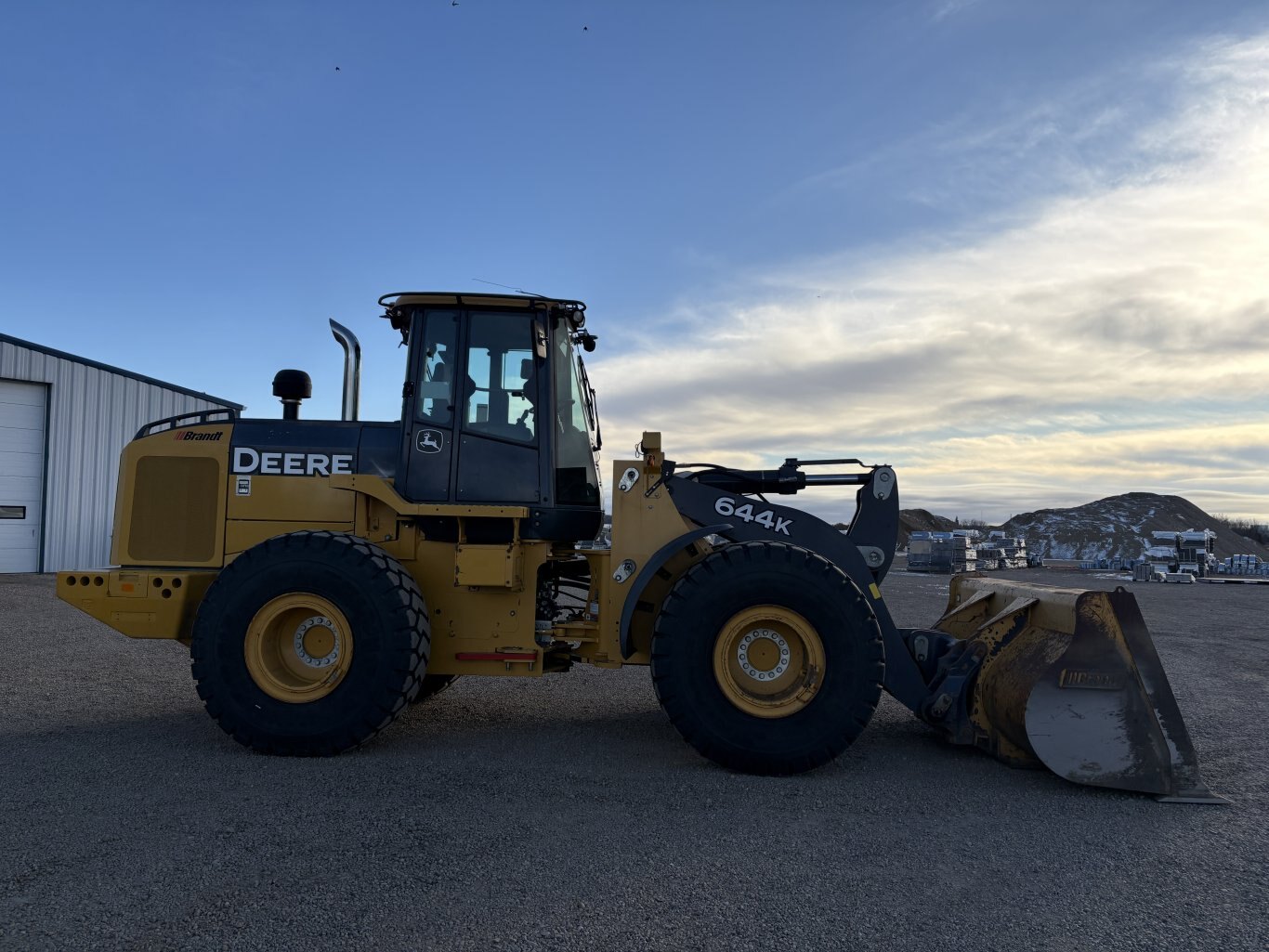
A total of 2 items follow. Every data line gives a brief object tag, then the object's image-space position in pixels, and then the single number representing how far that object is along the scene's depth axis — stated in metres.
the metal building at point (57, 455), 18.84
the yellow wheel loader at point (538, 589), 5.14
